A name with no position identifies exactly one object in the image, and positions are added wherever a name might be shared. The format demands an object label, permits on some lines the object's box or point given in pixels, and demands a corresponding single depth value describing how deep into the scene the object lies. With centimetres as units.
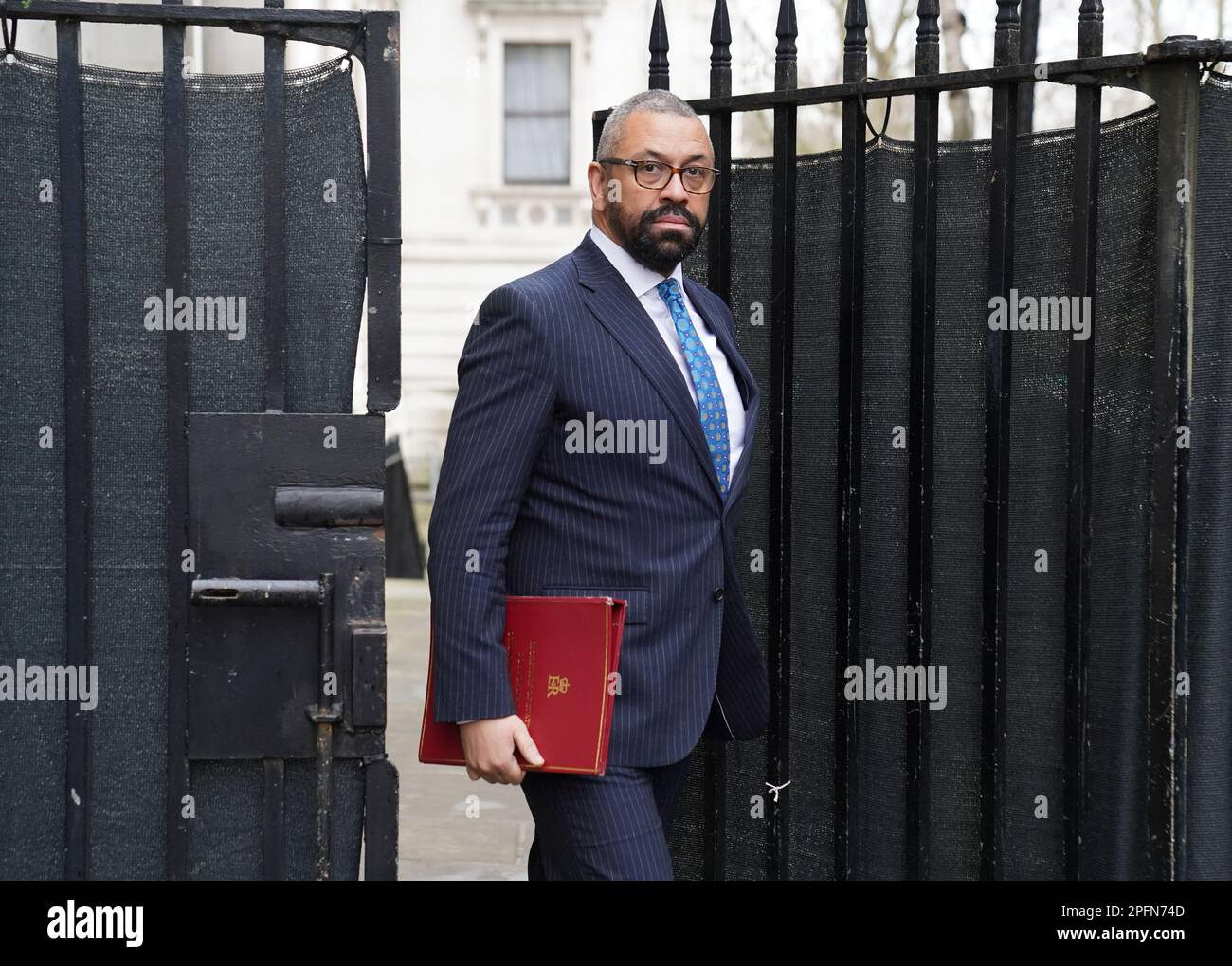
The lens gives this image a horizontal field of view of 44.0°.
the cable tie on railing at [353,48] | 340
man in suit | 312
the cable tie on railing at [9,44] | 334
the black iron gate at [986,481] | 350
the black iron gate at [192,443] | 336
